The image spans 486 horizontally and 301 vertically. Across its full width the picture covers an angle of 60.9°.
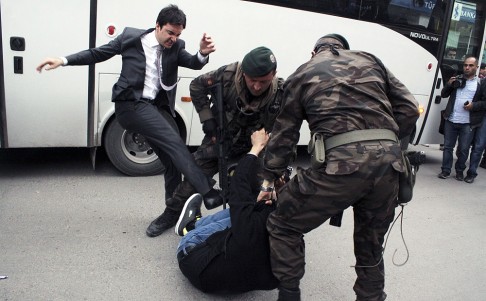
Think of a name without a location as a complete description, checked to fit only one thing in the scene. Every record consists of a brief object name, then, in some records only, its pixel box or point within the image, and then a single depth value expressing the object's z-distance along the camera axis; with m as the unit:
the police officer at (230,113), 2.99
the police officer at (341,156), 2.03
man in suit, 3.08
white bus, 3.87
